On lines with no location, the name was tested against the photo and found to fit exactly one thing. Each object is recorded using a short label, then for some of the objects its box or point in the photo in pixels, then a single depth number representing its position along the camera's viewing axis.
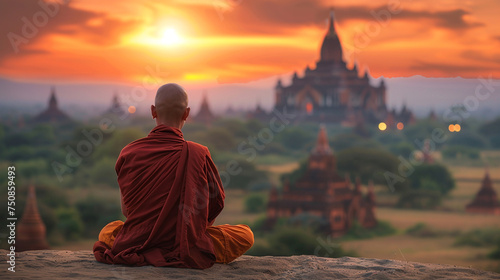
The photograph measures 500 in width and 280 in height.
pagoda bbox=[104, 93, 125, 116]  53.75
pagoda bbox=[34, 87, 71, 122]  52.56
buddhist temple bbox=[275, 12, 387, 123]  45.72
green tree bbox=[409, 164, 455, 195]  41.06
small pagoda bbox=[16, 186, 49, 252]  27.66
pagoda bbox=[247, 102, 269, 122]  54.24
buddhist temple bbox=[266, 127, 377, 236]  32.31
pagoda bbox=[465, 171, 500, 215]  37.31
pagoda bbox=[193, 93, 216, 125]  53.02
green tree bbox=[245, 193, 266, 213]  41.03
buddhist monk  3.50
